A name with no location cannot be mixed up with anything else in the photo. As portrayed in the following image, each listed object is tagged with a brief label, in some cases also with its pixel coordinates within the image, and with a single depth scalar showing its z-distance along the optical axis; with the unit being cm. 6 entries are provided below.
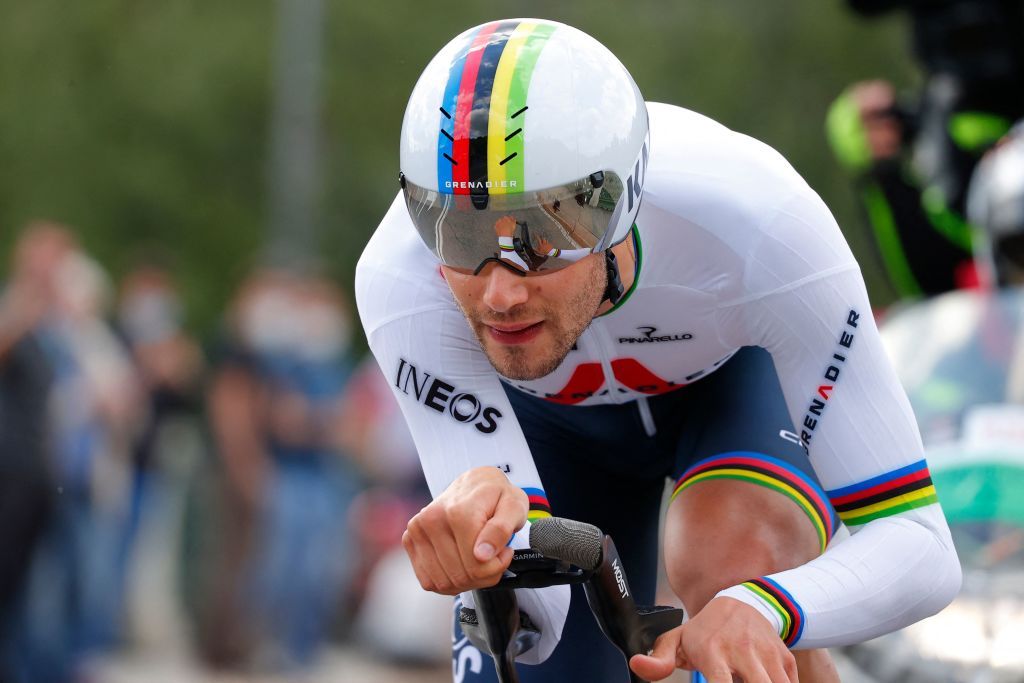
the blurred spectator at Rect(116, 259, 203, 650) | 2300
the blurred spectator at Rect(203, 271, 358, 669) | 2225
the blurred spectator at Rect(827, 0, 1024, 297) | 1775
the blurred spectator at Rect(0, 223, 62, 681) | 1761
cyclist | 683
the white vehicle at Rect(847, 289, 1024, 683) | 899
